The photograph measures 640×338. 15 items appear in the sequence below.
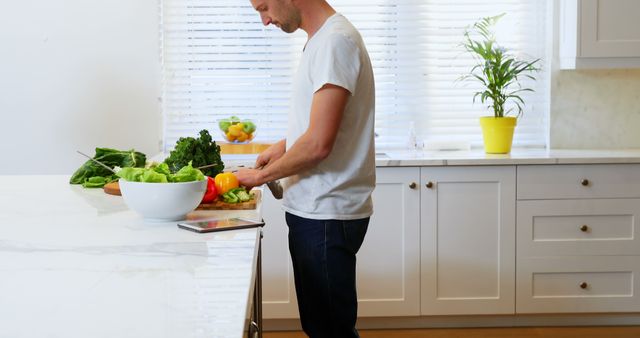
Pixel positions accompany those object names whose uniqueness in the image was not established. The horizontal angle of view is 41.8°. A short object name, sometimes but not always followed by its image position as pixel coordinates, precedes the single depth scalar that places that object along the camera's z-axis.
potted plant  4.02
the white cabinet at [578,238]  3.75
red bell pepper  2.20
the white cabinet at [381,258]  3.75
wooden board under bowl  3.82
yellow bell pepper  2.25
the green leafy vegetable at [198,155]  2.35
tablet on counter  1.84
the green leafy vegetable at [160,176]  1.96
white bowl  1.91
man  2.25
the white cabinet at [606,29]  3.91
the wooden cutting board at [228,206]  2.20
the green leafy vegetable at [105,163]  2.61
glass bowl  3.82
